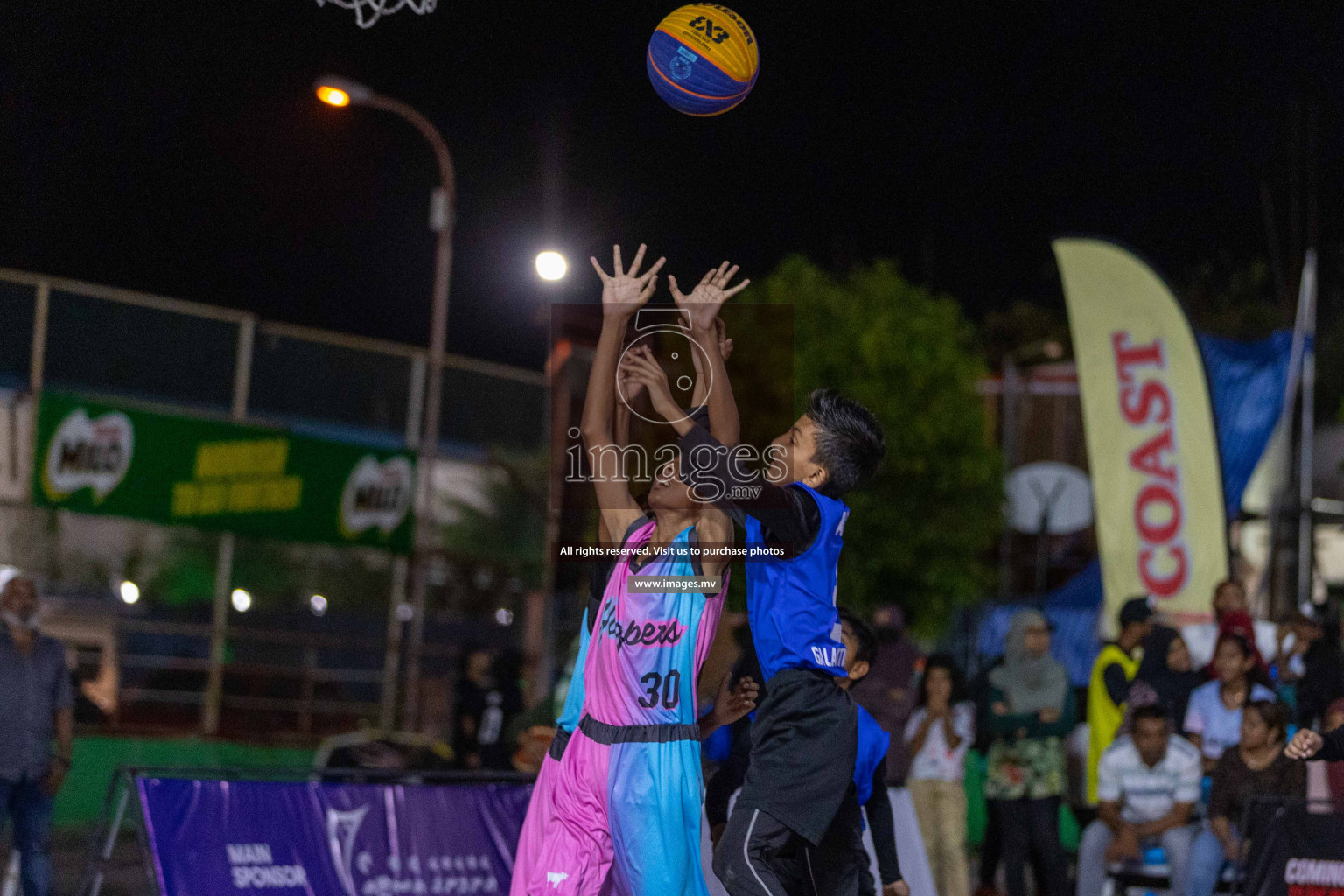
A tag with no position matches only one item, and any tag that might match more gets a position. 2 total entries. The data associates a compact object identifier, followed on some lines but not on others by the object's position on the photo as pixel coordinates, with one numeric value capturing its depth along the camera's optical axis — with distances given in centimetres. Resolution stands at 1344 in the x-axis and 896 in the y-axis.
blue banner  1545
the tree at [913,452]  2695
